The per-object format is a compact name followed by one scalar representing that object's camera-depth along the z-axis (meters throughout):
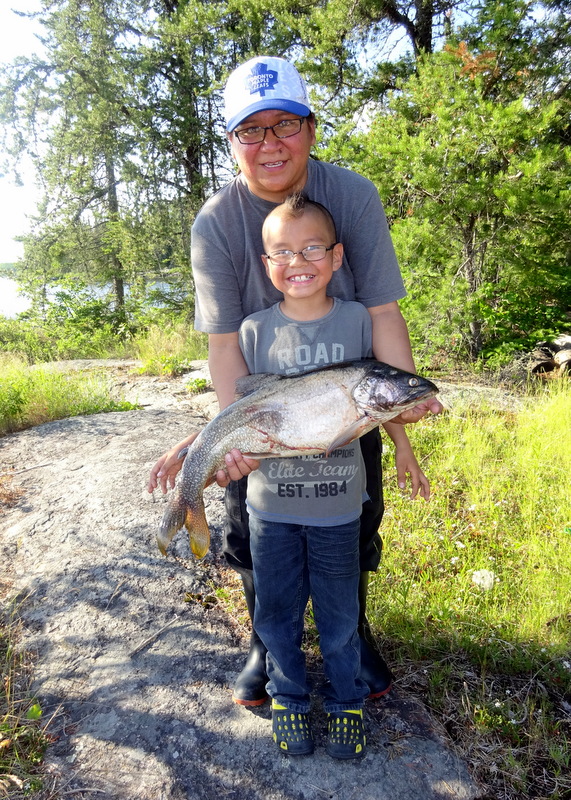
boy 2.03
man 2.13
